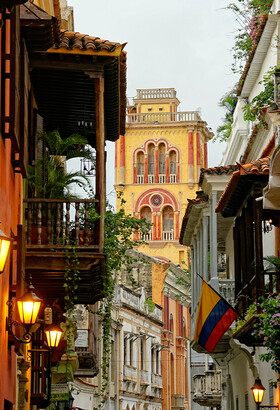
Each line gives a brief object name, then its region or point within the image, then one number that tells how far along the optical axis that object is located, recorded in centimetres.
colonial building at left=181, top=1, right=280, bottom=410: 1739
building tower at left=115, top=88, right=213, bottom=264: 9469
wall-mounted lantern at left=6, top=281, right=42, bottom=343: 1164
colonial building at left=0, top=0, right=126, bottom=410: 1200
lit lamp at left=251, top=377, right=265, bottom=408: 1873
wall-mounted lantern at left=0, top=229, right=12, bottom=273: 922
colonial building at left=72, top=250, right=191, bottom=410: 4616
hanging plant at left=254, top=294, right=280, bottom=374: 1547
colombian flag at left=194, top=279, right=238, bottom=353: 1952
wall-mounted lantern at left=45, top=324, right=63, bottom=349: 1538
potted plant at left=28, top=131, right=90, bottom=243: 1526
